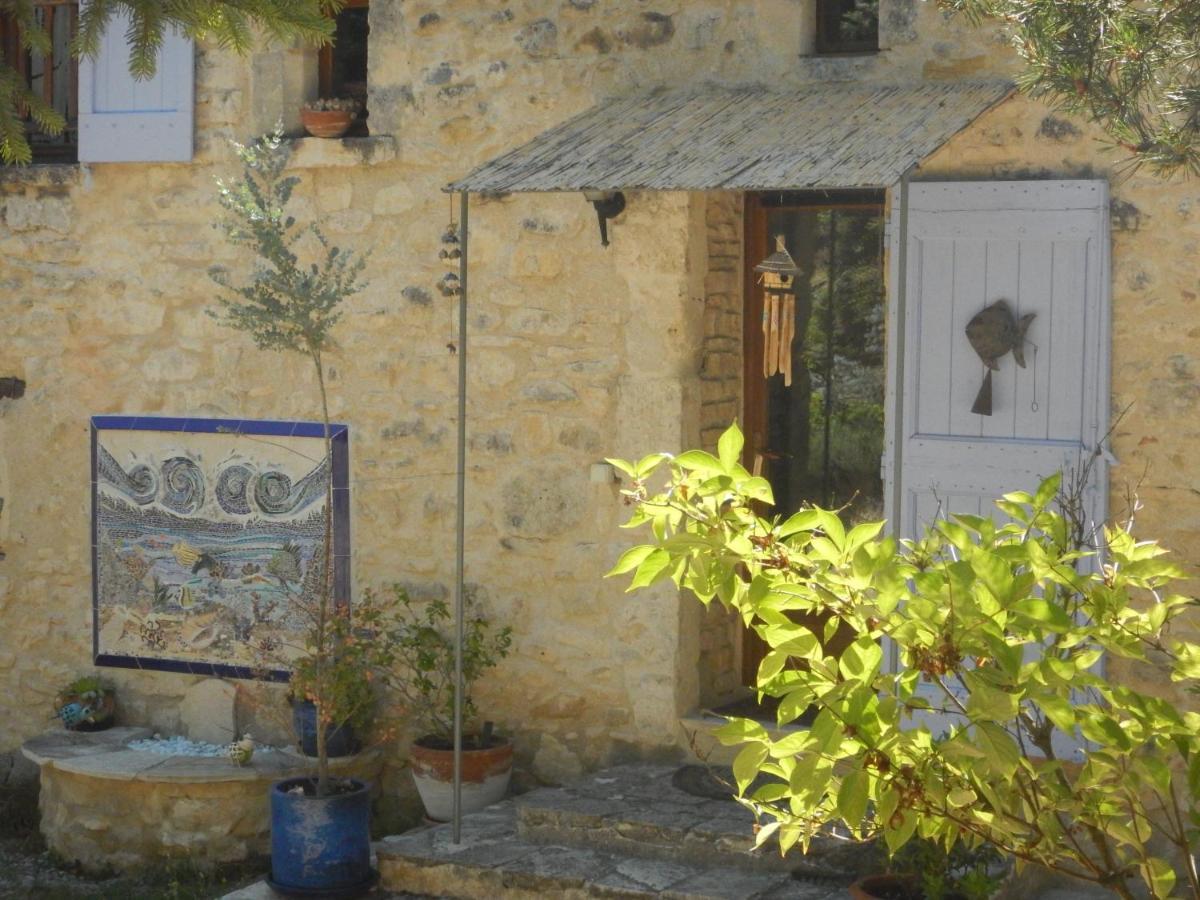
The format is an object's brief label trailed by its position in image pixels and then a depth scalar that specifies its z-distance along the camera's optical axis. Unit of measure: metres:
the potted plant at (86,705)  7.66
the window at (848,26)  6.36
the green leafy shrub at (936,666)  2.74
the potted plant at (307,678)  6.19
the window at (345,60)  7.48
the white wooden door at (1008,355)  5.69
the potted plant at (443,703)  6.67
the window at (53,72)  7.96
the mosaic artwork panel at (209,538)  7.36
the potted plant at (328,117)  7.19
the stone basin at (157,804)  6.94
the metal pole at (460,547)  5.88
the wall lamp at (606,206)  6.59
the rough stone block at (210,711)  7.57
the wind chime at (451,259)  6.69
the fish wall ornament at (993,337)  5.78
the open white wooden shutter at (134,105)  7.46
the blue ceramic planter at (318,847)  6.18
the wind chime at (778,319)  6.72
